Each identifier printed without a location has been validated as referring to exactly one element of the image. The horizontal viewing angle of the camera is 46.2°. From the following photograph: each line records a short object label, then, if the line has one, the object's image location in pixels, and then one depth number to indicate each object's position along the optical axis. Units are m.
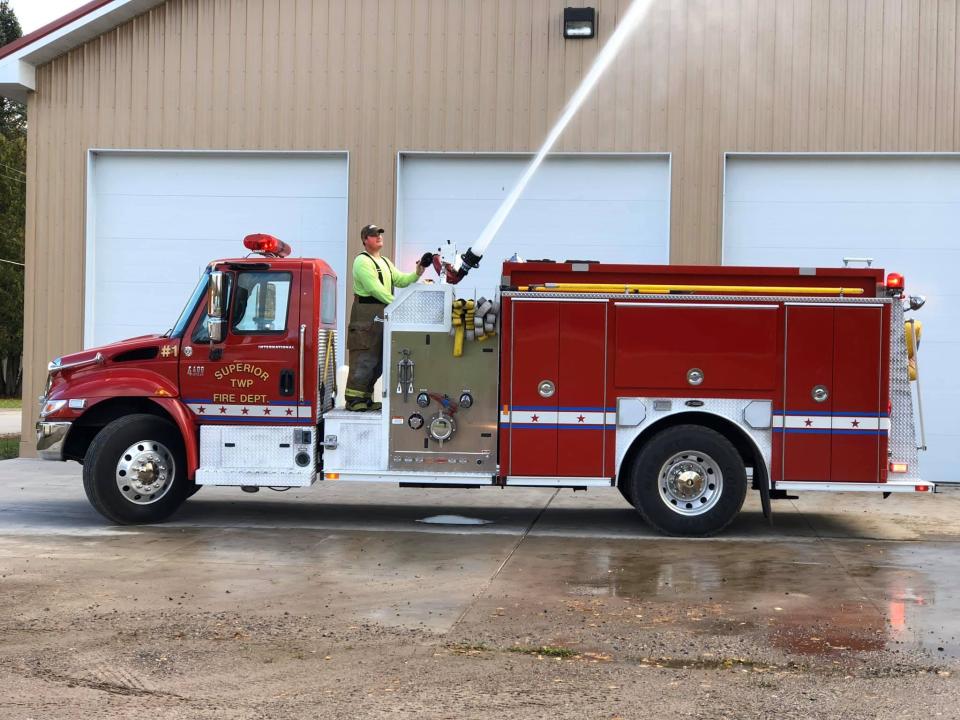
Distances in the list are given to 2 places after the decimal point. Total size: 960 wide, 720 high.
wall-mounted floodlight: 14.90
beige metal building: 14.62
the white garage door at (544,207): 15.08
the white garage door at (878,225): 14.54
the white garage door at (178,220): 15.68
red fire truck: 9.63
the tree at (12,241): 44.28
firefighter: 10.20
